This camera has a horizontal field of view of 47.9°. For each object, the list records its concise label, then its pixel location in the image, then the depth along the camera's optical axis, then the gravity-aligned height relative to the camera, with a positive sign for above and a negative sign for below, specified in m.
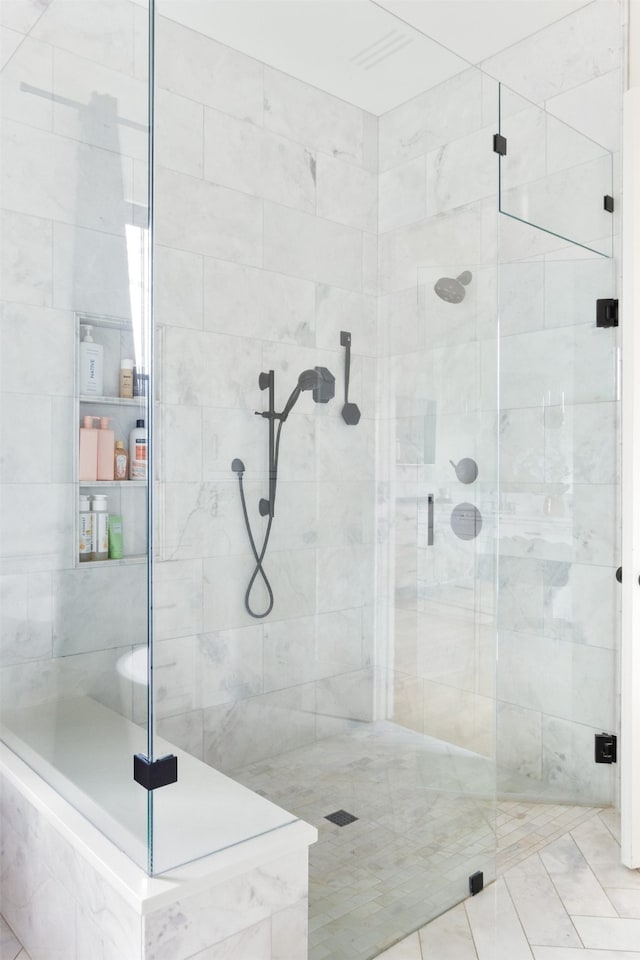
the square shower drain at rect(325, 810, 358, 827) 1.57 -0.75
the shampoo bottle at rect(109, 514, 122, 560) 1.43 -0.12
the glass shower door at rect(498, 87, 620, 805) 2.40 -0.09
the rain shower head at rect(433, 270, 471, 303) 1.75 +0.46
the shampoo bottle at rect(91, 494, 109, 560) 1.48 -0.11
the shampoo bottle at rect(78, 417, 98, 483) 1.50 +0.05
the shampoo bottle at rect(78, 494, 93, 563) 1.53 -0.11
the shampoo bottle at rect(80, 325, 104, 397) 1.49 +0.23
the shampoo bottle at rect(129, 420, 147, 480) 1.28 +0.04
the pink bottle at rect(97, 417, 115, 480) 1.43 +0.05
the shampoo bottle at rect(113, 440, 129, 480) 1.37 +0.03
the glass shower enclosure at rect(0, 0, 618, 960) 1.39 +0.09
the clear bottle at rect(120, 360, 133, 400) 1.35 +0.18
